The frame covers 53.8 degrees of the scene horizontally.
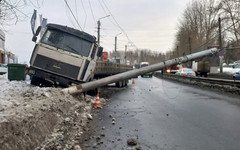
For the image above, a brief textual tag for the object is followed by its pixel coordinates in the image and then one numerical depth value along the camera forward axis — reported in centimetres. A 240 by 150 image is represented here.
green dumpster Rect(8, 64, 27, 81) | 1515
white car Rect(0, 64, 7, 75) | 2627
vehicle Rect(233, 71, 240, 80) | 2618
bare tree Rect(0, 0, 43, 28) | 742
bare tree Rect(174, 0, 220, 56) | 5972
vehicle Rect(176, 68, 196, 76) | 3732
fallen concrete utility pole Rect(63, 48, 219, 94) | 1046
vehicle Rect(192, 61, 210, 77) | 3581
